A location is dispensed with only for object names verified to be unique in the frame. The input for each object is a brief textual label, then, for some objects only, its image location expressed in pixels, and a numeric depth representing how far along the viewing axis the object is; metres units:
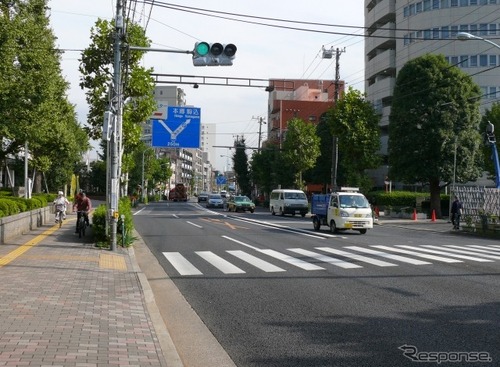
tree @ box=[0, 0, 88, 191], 18.52
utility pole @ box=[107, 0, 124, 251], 16.31
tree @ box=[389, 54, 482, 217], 42.88
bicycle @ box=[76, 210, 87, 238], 20.00
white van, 46.75
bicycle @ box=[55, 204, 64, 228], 25.13
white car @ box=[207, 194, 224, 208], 66.88
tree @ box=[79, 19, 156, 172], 25.66
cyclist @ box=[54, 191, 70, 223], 25.19
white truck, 24.94
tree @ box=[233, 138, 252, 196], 99.12
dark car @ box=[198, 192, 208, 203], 96.19
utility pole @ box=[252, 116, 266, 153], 85.94
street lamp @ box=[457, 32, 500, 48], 22.41
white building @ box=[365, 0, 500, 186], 54.31
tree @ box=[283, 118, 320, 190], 60.44
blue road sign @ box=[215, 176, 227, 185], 125.40
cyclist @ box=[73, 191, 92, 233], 20.17
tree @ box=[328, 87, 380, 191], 44.97
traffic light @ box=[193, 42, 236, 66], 14.44
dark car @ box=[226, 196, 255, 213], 54.69
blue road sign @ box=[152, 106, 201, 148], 31.91
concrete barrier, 17.19
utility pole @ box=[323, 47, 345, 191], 41.12
